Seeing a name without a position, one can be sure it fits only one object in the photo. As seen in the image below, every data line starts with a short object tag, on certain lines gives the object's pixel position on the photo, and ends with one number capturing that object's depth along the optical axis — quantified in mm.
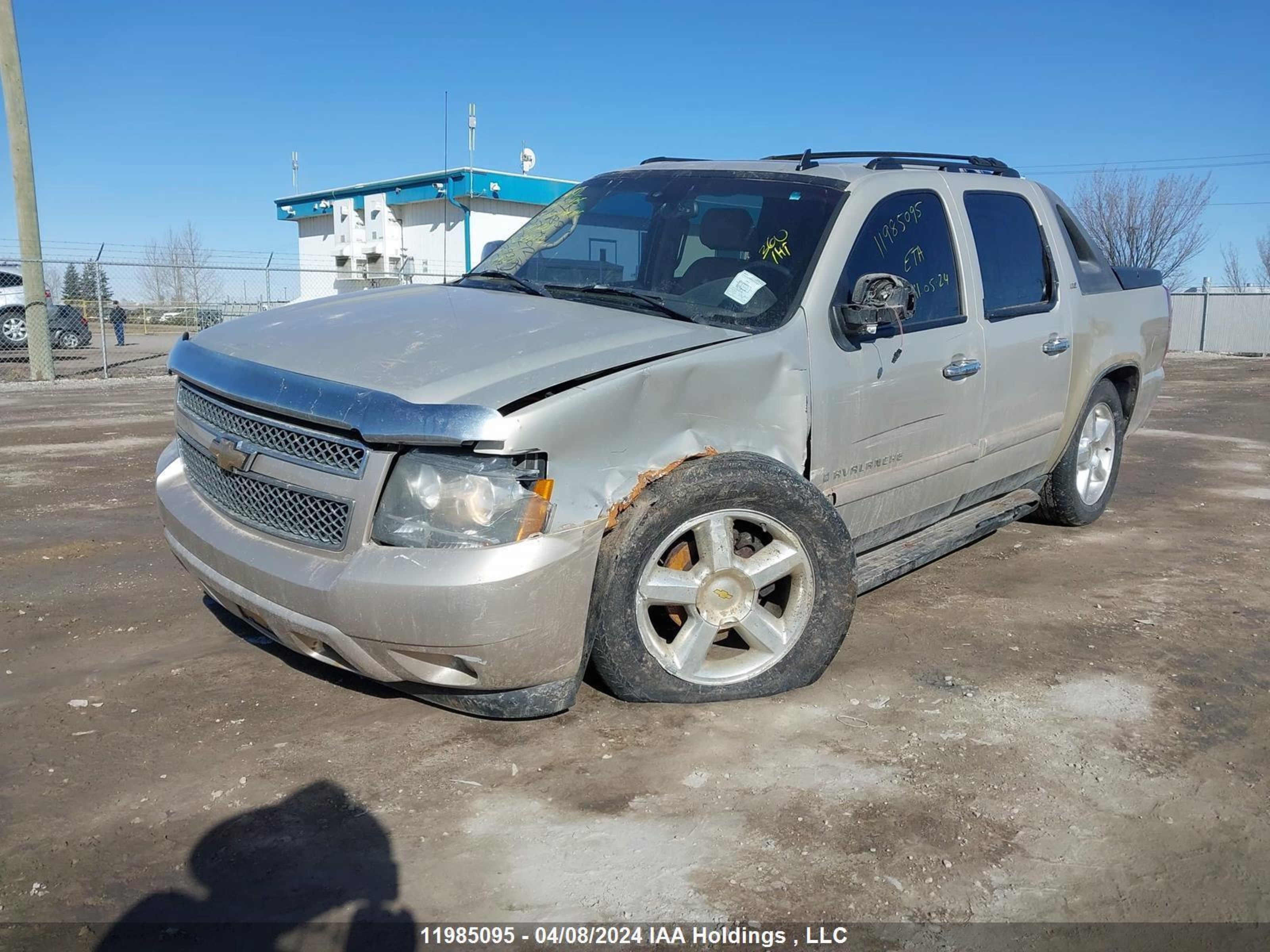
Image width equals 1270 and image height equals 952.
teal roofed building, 26766
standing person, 22875
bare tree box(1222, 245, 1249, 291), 49994
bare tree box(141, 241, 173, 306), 27984
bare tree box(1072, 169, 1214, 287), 42750
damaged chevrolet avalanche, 2842
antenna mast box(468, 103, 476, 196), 21453
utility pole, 14836
